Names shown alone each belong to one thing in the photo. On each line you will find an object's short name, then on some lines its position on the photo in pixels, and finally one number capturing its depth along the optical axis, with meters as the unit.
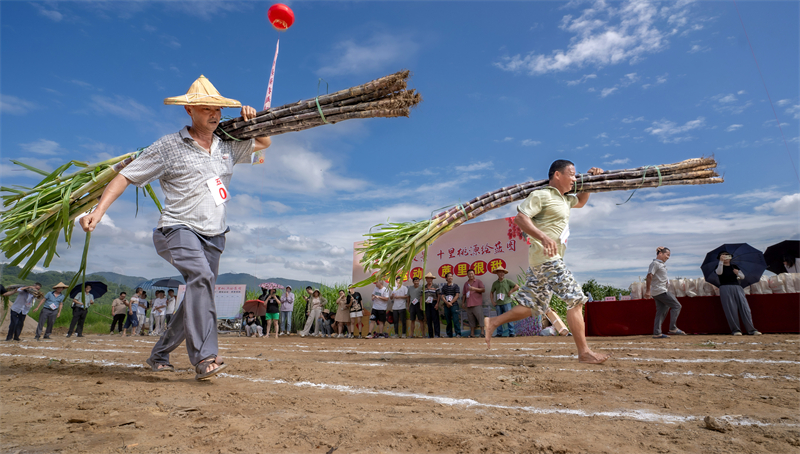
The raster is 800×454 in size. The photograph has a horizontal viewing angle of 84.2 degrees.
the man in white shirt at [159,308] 15.58
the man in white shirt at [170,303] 16.09
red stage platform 8.22
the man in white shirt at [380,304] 12.36
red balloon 6.01
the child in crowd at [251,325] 14.45
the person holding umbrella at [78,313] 12.85
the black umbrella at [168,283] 19.45
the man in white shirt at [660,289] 8.17
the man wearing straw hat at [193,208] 3.12
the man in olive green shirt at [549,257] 4.08
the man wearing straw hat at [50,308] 11.59
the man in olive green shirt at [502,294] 10.62
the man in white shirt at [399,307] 11.95
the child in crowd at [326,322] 14.39
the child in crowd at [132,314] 15.23
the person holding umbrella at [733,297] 8.10
